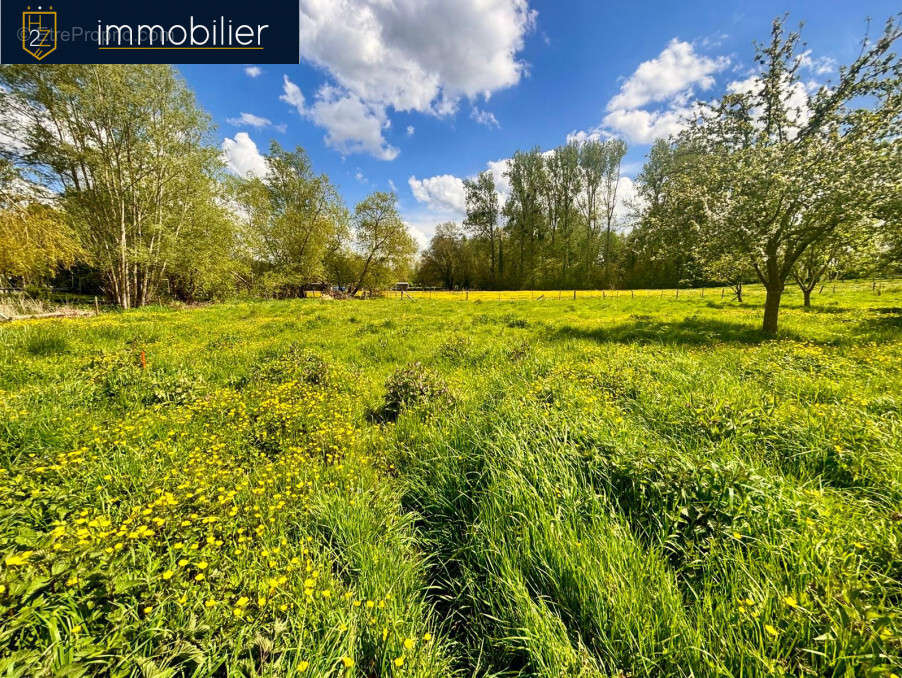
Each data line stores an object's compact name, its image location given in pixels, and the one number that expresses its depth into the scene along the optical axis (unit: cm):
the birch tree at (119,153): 1784
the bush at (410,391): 546
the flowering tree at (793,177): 920
